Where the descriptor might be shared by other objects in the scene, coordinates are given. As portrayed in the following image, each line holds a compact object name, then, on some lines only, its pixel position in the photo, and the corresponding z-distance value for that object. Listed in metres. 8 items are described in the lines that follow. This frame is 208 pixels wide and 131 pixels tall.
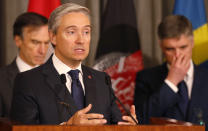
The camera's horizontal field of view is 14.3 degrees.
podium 3.63
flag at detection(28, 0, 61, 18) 9.55
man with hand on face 8.29
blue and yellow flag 10.25
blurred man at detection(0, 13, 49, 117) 7.87
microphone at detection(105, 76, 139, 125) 5.28
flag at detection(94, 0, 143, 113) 9.98
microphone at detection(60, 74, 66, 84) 5.02
